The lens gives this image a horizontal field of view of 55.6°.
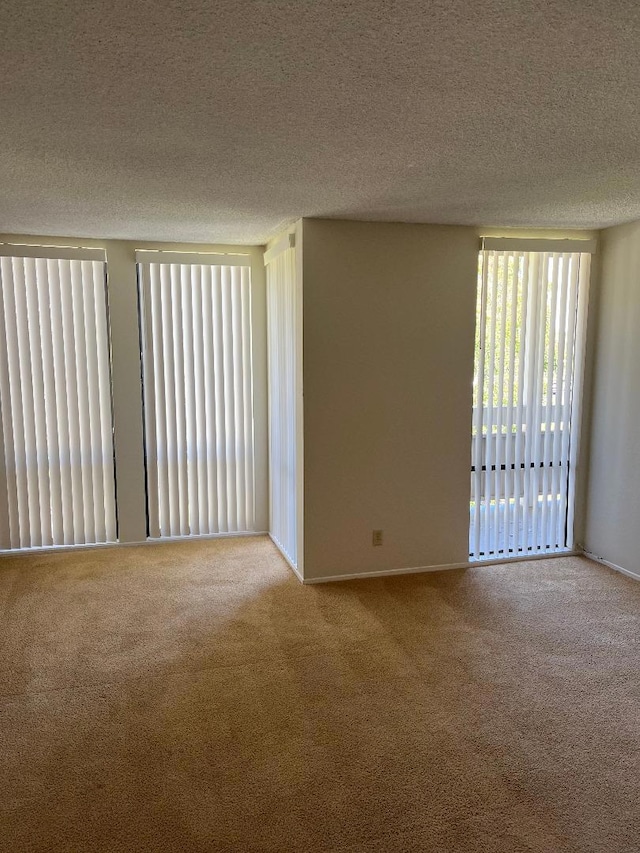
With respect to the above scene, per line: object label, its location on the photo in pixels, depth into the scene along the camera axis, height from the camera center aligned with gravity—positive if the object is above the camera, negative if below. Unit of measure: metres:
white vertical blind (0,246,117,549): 4.54 -0.25
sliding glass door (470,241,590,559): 4.34 -0.21
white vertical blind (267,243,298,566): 4.30 -0.24
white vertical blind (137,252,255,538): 4.81 -0.20
